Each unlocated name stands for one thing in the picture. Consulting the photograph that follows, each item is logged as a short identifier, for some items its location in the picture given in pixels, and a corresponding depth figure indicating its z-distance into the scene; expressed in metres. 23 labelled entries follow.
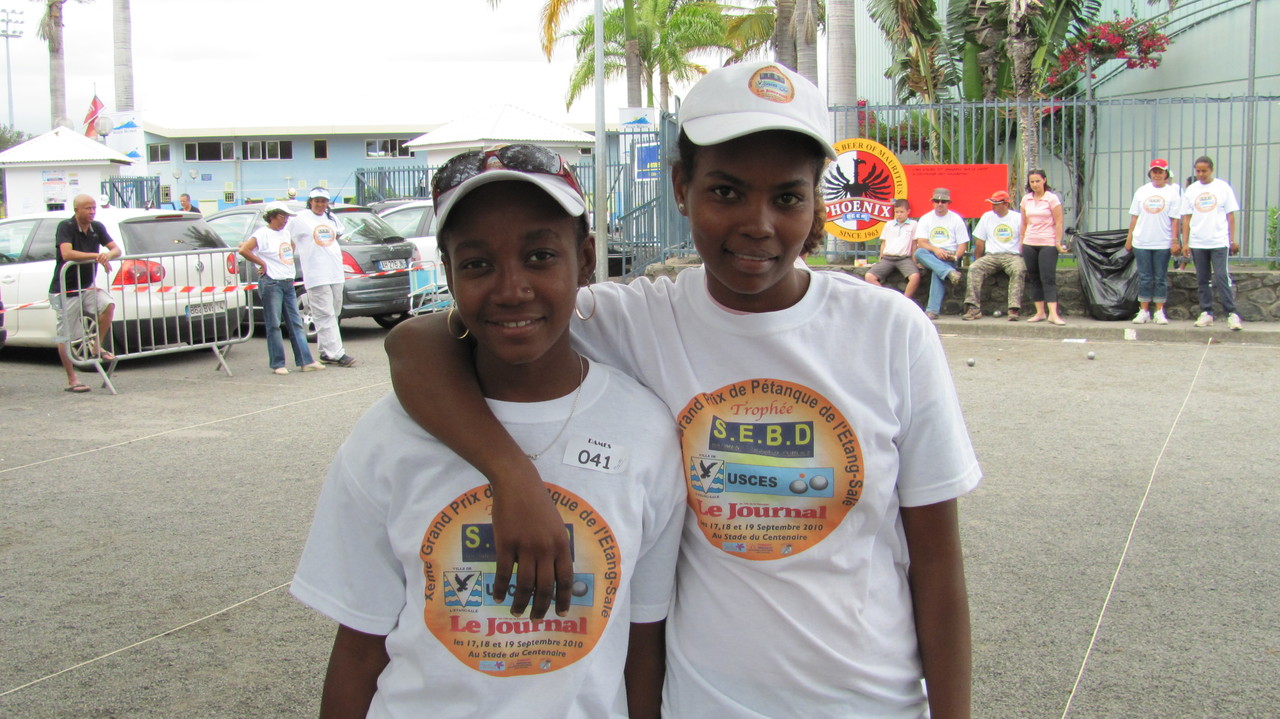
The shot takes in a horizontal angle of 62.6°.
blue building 41.88
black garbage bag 12.41
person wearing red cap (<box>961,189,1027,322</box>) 12.74
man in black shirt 9.62
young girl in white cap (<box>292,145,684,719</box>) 1.65
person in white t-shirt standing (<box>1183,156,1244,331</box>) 11.45
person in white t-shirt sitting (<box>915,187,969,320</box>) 12.99
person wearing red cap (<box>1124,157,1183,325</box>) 11.84
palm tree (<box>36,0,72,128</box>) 31.23
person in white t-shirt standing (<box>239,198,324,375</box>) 10.38
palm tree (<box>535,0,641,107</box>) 28.66
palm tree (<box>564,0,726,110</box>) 35.06
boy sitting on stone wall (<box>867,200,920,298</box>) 13.06
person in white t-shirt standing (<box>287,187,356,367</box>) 10.63
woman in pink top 12.51
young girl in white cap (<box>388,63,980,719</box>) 1.68
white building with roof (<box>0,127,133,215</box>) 21.27
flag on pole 26.79
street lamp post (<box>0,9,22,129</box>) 49.03
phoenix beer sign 13.39
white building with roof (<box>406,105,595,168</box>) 22.86
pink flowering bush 16.59
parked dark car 12.80
